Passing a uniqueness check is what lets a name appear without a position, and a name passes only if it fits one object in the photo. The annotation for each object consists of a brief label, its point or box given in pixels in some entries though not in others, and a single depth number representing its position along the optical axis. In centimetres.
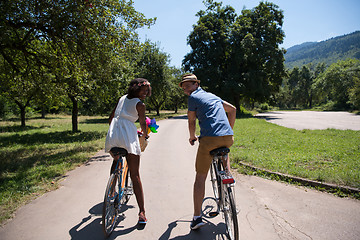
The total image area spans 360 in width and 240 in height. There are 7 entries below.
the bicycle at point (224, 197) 239
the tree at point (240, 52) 2722
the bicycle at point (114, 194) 266
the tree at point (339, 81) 4564
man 275
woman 289
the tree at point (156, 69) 3064
